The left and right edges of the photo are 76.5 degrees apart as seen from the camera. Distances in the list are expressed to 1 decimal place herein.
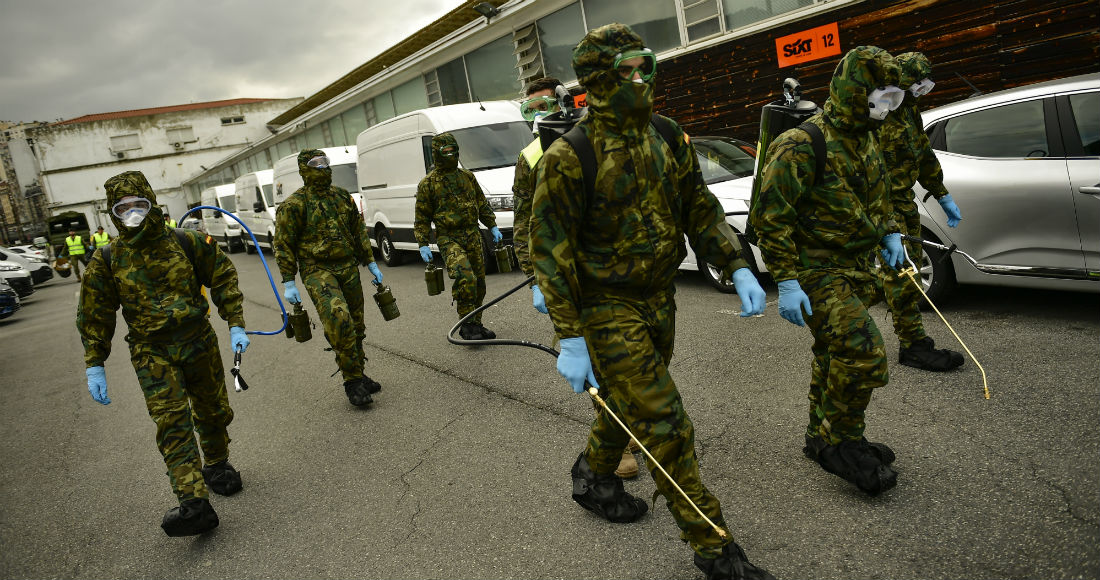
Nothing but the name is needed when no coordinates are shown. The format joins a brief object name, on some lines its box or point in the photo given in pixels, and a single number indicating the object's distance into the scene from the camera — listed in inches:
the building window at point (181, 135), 1961.1
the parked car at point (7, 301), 566.9
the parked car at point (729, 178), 269.0
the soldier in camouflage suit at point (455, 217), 266.7
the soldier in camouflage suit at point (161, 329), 149.1
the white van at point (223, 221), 1028.5
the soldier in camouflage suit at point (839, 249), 122.0
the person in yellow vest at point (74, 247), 908.6
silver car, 183.6
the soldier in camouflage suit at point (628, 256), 99.7
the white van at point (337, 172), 639.8
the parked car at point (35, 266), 878.4
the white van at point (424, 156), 426.6
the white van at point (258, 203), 771.6
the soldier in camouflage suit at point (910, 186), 178.7
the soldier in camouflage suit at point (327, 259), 219.1
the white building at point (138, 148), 1878.7
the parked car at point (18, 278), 732.0
